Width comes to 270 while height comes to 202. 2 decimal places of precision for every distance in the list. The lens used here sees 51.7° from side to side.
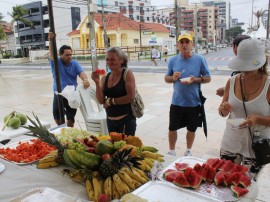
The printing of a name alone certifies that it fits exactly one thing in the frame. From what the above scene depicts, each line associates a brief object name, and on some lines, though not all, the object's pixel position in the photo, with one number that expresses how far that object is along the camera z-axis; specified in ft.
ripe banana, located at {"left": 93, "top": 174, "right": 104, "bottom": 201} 5.45
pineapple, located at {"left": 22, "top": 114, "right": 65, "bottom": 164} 6.54
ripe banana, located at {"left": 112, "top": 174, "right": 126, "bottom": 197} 5.47
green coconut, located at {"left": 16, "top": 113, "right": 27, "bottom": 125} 11.20
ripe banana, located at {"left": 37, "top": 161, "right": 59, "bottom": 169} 6.93
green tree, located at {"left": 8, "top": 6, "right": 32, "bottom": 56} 161.64
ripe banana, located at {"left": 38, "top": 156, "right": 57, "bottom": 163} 7.04
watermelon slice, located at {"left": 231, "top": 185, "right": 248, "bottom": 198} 5.31
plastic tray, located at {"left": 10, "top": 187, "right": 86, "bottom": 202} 5.11
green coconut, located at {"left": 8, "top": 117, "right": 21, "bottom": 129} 10.68
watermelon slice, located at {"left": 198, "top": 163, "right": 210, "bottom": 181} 5.89
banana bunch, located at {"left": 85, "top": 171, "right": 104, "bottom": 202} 5.46
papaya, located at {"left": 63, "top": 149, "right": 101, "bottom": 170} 5.96
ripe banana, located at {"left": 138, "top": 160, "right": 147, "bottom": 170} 6.26
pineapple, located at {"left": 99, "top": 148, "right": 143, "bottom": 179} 5.75
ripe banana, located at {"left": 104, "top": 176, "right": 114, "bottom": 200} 5.41
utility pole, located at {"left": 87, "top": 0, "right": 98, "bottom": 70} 46.38
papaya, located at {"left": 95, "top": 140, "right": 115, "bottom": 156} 6.25
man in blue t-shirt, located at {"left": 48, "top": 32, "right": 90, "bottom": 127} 15.01
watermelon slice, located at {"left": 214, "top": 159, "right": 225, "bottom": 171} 6.18
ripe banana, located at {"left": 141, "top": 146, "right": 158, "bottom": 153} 7.03
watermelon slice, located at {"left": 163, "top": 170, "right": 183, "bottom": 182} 5.93
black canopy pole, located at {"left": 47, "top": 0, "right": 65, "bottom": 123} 12.51
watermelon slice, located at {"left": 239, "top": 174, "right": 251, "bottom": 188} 5.55
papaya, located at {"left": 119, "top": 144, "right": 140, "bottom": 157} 6.30
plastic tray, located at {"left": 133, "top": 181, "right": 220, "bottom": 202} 5.32
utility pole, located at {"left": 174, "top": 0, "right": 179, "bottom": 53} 75.72
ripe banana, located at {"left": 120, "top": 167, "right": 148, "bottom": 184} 5.88
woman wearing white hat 6.90
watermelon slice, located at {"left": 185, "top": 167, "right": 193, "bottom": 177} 5.88
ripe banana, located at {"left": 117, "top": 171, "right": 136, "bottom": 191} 5.69
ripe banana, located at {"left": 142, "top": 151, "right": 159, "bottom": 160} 6.78
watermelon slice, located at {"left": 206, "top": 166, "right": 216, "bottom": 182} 5.87
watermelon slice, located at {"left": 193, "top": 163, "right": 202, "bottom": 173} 6.06
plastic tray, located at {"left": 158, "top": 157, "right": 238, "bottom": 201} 5.32
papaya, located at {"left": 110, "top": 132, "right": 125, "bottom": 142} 7.02
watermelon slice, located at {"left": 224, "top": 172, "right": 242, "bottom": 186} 5.61
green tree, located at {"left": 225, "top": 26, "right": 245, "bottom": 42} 311.95
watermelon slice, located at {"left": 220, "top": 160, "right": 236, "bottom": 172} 6.09
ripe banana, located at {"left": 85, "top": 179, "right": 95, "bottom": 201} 5.48
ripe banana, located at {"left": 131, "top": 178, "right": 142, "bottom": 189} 5.84
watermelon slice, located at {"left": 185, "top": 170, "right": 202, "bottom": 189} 5.60
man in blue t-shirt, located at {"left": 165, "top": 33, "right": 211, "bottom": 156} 11.62
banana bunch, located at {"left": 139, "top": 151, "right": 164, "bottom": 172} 6.30
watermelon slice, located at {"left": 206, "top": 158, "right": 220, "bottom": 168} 6.34
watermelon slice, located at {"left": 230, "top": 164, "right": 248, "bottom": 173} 6.03
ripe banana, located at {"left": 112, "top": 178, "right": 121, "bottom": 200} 5.46
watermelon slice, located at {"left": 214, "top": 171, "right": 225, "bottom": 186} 5.70
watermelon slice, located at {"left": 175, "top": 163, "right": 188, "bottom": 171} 6.40
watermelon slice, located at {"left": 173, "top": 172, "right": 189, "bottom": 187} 5.65
